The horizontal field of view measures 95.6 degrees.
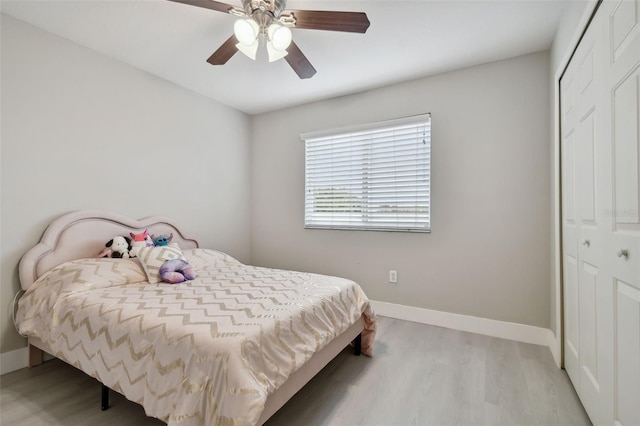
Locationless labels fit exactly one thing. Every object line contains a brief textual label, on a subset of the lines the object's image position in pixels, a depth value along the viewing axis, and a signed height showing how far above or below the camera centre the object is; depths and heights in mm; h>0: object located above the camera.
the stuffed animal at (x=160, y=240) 2730 -240
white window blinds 2965 +465
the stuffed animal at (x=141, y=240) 2527 -224
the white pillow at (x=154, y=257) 2232 -339
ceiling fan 1604 +1127
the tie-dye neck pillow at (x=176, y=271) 2221 -442
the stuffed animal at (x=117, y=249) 2385 -286
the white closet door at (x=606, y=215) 1100 +29
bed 1220 -583
